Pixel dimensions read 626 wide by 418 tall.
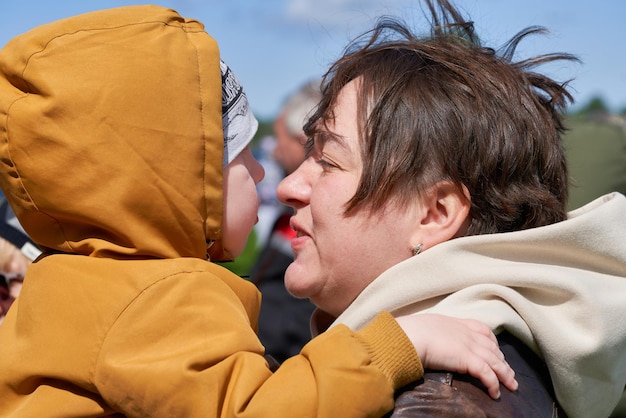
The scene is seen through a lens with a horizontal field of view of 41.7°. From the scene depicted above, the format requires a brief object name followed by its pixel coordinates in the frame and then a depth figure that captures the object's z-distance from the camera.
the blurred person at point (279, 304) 5.34
